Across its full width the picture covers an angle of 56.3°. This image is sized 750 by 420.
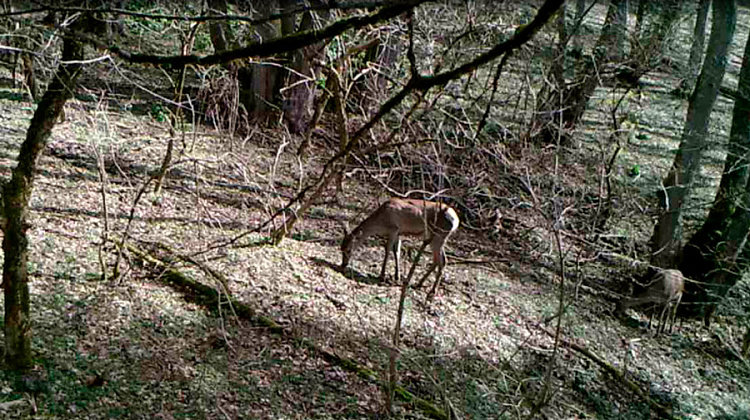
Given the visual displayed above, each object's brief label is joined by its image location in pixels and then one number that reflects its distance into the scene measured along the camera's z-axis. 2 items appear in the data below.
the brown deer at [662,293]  9.51
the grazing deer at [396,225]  8.15
